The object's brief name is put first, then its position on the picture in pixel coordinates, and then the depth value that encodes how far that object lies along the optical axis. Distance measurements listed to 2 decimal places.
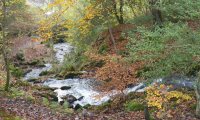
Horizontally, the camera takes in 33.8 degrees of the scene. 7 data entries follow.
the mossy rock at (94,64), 26.77
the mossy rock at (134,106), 16.47
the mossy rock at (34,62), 38.64
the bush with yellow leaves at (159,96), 12.66
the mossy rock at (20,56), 39.00
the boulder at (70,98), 21.47
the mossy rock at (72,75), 28.73
